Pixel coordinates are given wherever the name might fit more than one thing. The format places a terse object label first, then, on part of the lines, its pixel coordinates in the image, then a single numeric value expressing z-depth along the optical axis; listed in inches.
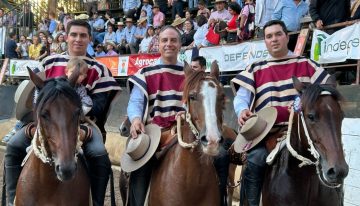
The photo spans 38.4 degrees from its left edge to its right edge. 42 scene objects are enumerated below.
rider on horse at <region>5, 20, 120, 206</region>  199.8
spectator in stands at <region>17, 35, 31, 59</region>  834.8
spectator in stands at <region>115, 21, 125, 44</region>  729.0
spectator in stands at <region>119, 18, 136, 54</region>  699.4
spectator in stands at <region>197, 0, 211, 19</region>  594.0
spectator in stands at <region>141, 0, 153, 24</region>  733.3
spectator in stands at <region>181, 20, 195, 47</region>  571.2
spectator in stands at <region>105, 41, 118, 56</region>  702.9
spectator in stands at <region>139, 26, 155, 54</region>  628.7
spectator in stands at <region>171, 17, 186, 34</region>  610.9
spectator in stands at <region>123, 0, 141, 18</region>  784.3
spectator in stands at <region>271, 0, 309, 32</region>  429.4
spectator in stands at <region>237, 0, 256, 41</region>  482.0
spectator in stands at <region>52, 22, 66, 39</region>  828.0
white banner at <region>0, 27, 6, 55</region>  873.8
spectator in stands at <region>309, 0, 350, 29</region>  378.3
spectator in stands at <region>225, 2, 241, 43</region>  498.9
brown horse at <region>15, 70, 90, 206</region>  156.9
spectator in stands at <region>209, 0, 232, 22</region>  531.5
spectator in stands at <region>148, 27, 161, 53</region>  597.3
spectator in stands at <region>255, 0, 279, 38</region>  445.7
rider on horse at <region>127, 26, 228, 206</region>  214.1
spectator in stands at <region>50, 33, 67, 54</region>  723.9
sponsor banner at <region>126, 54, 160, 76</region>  541.7
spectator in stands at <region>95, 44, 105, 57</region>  714.7
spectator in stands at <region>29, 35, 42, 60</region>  777.6
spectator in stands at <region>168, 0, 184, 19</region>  708.1
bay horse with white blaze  171.3
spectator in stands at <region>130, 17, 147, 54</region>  679.1
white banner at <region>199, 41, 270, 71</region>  411.5
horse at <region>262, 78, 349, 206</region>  154.0
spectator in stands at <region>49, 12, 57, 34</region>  906.7
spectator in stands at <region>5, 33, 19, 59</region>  841.4
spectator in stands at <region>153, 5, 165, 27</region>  690.9
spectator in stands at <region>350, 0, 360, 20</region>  368.5
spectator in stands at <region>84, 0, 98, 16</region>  923.4
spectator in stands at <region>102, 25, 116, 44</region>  752.0
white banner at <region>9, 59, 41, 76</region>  722.2
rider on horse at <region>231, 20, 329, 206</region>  196.5
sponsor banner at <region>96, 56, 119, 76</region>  596.7
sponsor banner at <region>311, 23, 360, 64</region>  337.7
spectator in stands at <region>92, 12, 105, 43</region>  812.6
